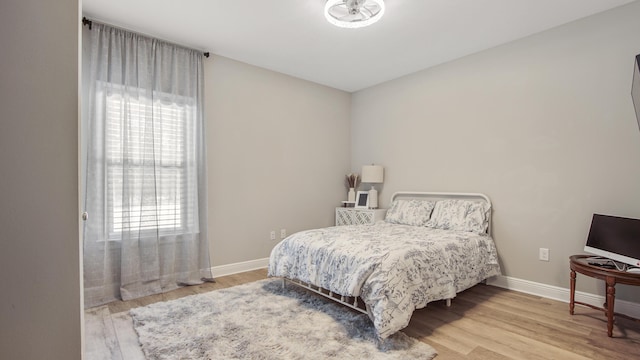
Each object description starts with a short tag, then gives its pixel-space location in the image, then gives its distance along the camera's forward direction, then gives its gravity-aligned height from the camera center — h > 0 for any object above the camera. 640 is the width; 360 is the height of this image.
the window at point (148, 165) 2.97 +0.10
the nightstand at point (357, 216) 4.32 -0.57
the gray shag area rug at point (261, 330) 1.97 -1.12
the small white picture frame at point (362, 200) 4.62 -0.35
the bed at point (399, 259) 2.16 -0.68
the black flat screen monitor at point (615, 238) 2.30 -0.47
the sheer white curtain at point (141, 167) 2.86 +0.08
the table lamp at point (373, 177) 4.49 -0.01
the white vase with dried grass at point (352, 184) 4.93 -0.13
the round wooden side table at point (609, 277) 2.13 -0.70
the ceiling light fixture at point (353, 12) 2.49 +1.36
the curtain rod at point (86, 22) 2.82 +1.39
